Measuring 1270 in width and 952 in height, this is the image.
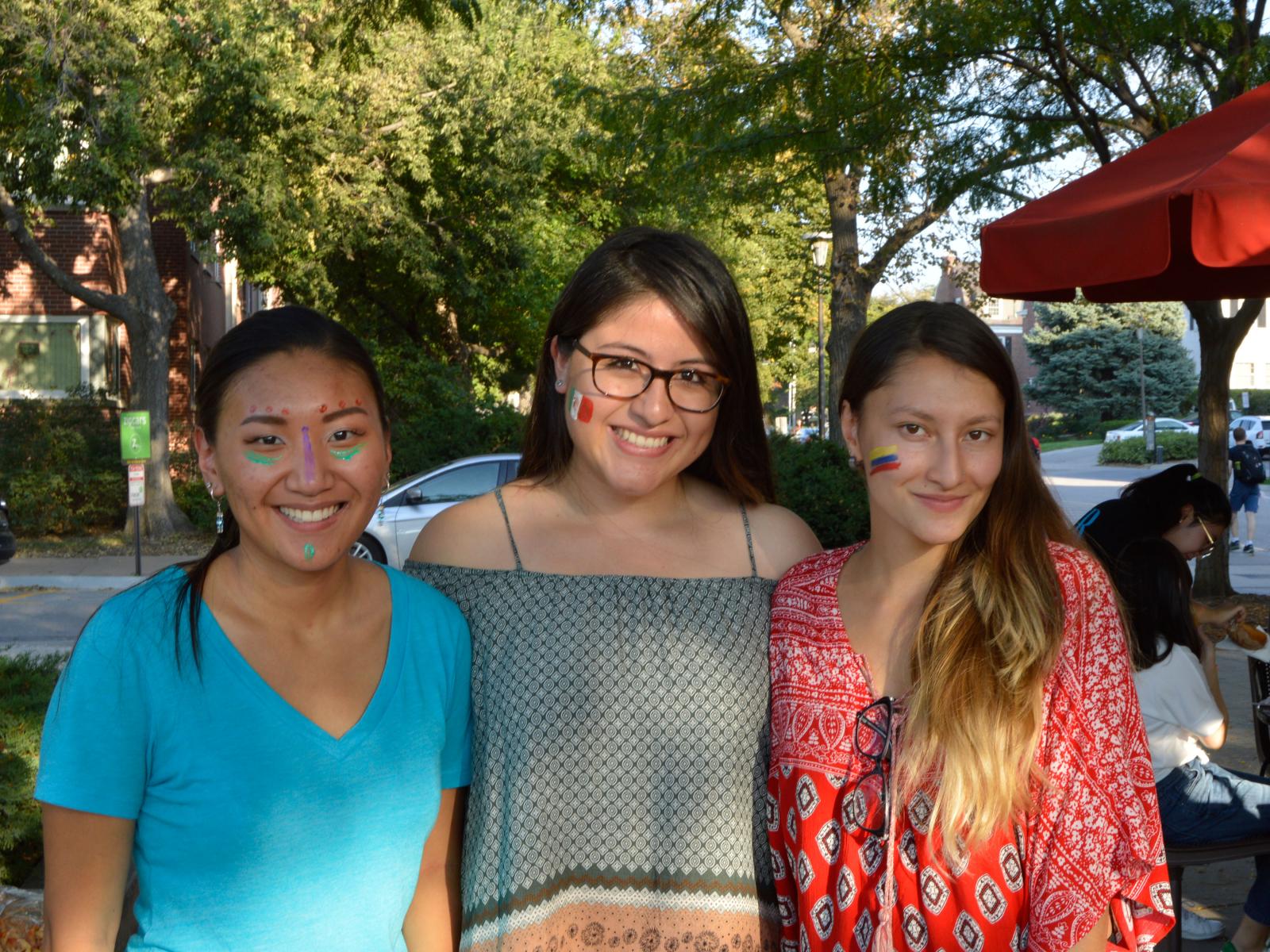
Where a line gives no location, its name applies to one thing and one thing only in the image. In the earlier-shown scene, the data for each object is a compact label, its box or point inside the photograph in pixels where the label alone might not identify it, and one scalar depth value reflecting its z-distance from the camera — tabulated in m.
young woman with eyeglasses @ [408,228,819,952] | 2.05
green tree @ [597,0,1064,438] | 9.46
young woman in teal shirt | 1.66
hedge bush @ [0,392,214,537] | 19.50
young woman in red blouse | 1.91
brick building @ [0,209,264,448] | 21.62
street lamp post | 19.24
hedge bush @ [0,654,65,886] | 4.34
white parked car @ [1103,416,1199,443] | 46.97
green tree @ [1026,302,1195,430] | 54.88
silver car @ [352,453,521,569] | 13.67
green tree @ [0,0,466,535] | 15.27
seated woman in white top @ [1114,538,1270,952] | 3.71
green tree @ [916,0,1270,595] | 8.54
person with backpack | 18.64
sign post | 15.66
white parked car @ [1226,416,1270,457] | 37.31
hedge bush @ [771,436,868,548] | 11.12
